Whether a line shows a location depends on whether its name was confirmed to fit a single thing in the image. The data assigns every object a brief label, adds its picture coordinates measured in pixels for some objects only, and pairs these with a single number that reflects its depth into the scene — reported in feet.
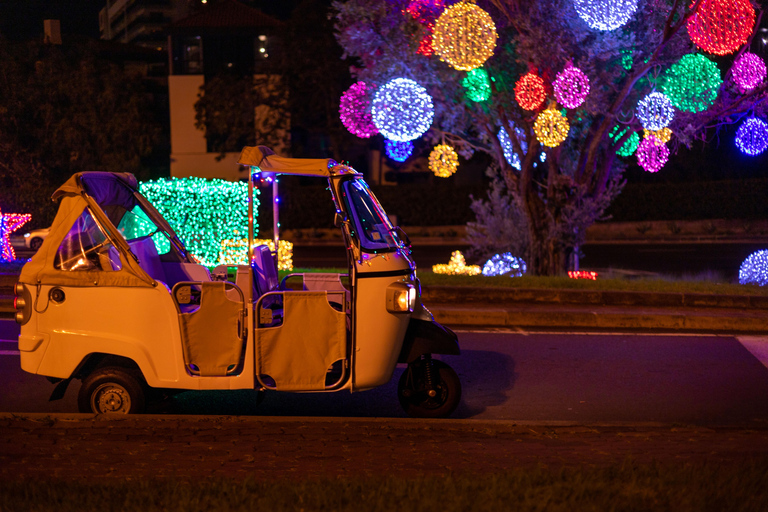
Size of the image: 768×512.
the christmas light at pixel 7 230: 49.39
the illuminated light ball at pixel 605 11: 37.29
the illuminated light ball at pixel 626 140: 49.21
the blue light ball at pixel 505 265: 51.96
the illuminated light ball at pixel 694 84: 43.06
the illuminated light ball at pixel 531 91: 40.04
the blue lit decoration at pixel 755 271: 51.34
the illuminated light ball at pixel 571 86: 39.32
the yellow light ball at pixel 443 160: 47.75
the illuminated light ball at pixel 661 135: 45.19
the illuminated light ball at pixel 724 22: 36.37
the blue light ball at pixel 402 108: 40.88
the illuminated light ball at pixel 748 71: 43.09
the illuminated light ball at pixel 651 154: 45.42
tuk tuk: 18.74
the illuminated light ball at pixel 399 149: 49.83
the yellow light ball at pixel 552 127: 40.65
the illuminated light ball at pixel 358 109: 46.93
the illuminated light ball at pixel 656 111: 42.06
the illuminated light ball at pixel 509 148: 50.93
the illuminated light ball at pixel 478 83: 45.50
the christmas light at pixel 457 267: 53.83
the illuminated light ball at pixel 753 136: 43.86
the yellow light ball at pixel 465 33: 37.60
